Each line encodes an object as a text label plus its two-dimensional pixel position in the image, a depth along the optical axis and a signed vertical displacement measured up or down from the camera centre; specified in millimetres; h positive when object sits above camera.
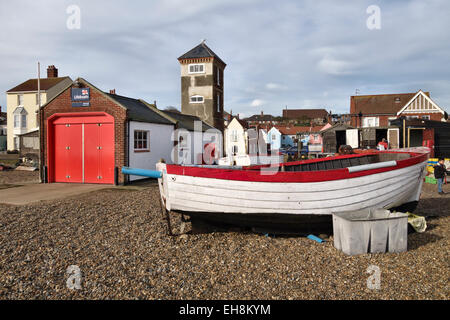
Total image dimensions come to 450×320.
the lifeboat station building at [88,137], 12469 +730
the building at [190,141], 17314 +722
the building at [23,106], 40750 +6807
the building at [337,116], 29672 +3632
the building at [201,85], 26375 +6253
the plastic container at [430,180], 13569 -1423
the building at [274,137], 55938 +2821
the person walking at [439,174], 10741 -906
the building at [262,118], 100475 +11907
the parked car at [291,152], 27084 -63
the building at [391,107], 40759 +6418
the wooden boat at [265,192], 5418 -780
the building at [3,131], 49656 +4175
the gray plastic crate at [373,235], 4875 -1433
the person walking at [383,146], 17097 +278
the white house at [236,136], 38091 +2349
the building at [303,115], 98919 +13511
